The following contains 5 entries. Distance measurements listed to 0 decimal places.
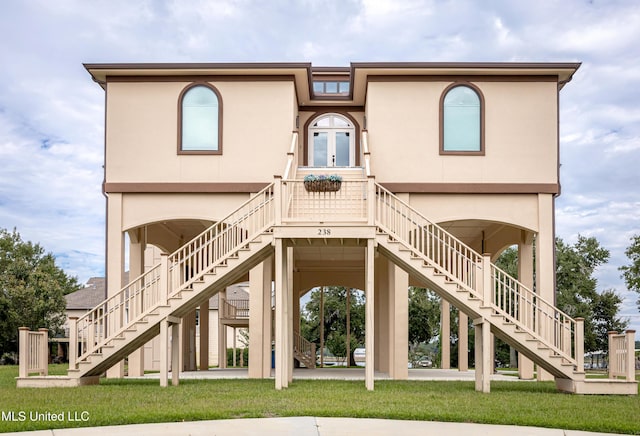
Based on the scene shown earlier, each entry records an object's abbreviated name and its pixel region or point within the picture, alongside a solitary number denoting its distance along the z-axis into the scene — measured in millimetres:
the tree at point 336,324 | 55375
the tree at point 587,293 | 49219
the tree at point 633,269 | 43094
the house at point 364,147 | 23656
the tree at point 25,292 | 46750
